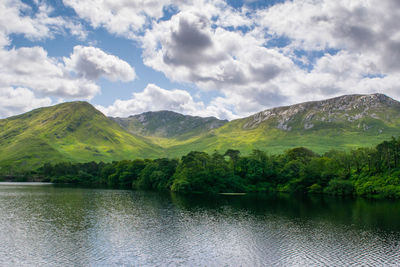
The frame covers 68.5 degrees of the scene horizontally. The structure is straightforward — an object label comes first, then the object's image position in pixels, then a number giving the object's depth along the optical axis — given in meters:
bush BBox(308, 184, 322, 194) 146.68
